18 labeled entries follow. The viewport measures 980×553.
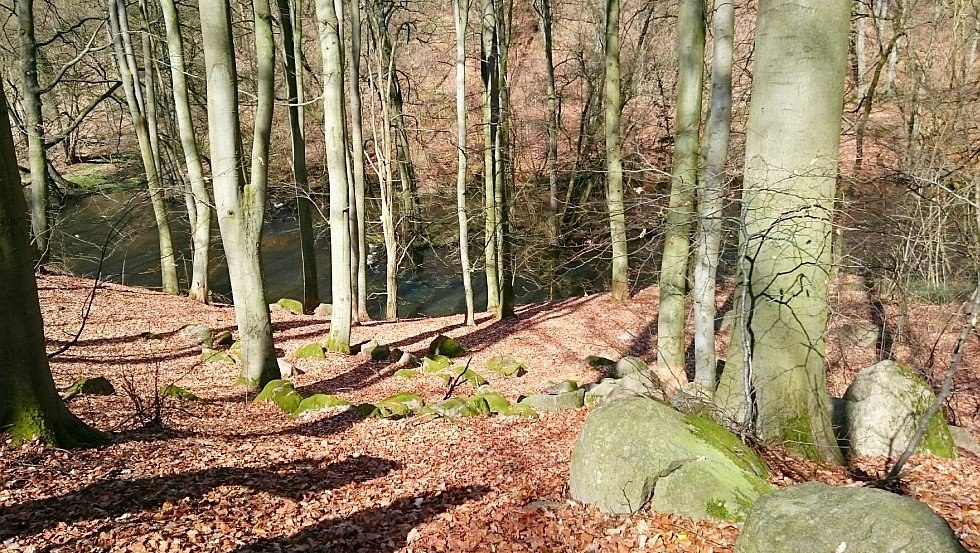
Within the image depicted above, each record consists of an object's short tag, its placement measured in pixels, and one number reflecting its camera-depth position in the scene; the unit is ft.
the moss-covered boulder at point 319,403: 24.55
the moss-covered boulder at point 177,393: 23.57
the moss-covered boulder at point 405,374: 31.71
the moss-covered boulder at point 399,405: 24.39
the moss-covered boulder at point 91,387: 20.67
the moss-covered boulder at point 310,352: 33.88
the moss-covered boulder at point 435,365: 33.09
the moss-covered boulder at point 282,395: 24.66
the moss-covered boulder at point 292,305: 48.11
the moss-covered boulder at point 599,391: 25.77
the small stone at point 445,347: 37.24
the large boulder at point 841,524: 8.10
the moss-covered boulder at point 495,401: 25.18
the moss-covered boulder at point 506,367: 34.14
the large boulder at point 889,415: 16.65
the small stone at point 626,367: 29.00
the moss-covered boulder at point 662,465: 12.14
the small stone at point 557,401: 25.36
